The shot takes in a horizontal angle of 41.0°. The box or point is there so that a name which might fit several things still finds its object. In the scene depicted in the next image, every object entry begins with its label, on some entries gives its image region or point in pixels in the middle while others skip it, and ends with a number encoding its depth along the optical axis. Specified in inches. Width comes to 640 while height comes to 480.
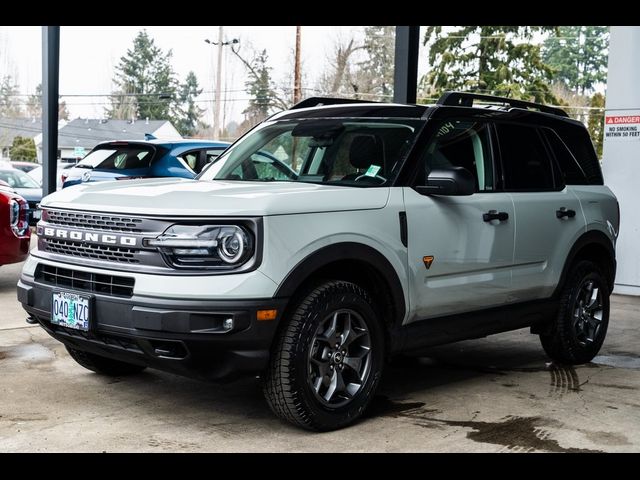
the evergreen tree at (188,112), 2153.1
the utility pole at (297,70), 1256.2
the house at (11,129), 2231.3
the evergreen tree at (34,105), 2172.7
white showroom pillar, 404.2
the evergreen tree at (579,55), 1557.6
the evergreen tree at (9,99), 2038.3
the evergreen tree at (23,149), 2300.7
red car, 327.9
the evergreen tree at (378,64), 1577.3
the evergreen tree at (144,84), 2242.9
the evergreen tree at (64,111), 2391.7
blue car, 417.1
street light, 1551.4
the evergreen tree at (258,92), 1745.8
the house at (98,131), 2098.9
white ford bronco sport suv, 159.3
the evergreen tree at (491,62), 1466.5
